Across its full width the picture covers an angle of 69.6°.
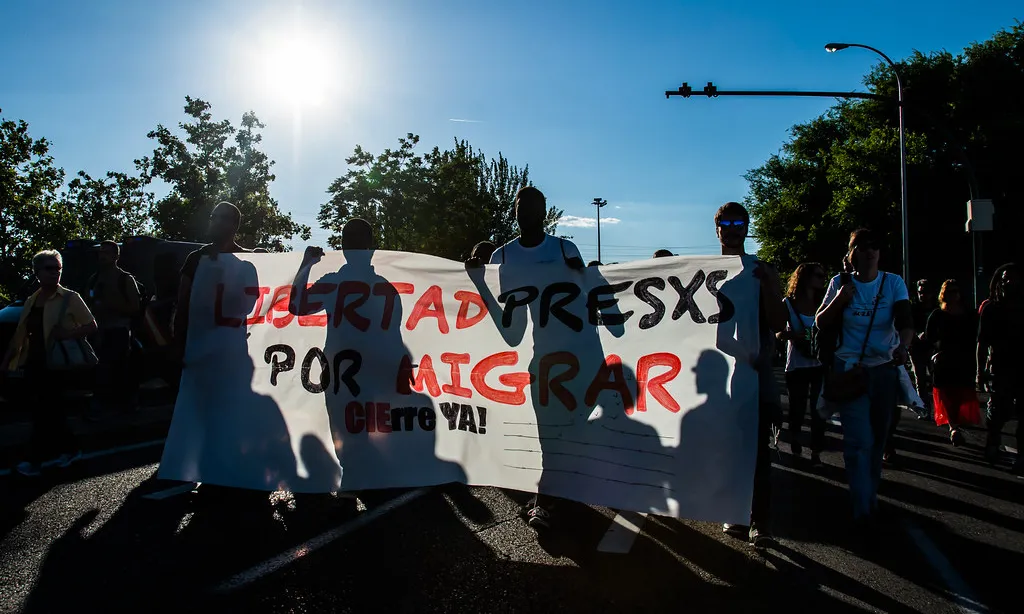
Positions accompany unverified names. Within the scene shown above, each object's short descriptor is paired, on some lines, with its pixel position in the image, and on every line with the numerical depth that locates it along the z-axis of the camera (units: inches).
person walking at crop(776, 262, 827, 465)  253.4
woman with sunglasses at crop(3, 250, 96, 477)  215.2
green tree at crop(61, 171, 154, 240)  2235.5
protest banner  152.6
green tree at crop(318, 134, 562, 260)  1397.6
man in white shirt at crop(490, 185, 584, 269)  176.4
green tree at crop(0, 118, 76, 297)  1473.9
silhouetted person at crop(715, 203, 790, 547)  154.2
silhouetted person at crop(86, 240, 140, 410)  319.0
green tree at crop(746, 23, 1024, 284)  1160.2
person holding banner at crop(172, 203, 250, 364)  194.1
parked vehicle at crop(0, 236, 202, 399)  300.2
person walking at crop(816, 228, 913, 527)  175.9
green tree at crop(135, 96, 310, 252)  1795.0
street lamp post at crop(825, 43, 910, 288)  677.9
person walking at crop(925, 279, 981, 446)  289.3
